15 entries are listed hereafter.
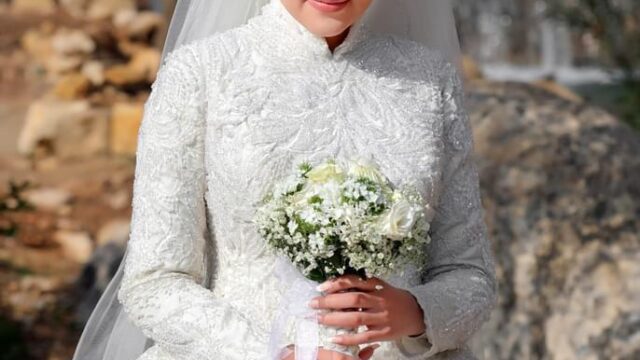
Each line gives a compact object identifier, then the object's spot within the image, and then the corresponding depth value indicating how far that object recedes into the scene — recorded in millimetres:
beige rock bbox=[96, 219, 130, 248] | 7915
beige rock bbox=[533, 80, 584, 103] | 11714
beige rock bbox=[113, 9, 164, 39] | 13080
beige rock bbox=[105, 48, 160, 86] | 12242
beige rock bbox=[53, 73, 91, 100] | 12156
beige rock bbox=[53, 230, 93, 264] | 8625
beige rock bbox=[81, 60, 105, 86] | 12250
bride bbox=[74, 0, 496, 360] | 3152
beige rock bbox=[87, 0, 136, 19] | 14242
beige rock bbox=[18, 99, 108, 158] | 11008
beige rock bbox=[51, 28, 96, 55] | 12836
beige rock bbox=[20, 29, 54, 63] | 14116
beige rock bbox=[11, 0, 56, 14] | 15914
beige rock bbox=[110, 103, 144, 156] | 10977
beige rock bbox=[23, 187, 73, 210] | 9453
